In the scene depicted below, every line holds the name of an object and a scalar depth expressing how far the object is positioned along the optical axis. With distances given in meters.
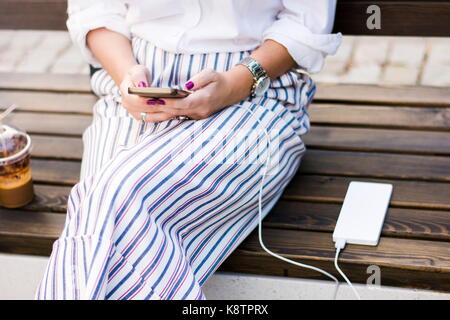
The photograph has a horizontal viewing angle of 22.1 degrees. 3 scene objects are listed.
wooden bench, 1.84
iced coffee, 1.96
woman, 1.67
